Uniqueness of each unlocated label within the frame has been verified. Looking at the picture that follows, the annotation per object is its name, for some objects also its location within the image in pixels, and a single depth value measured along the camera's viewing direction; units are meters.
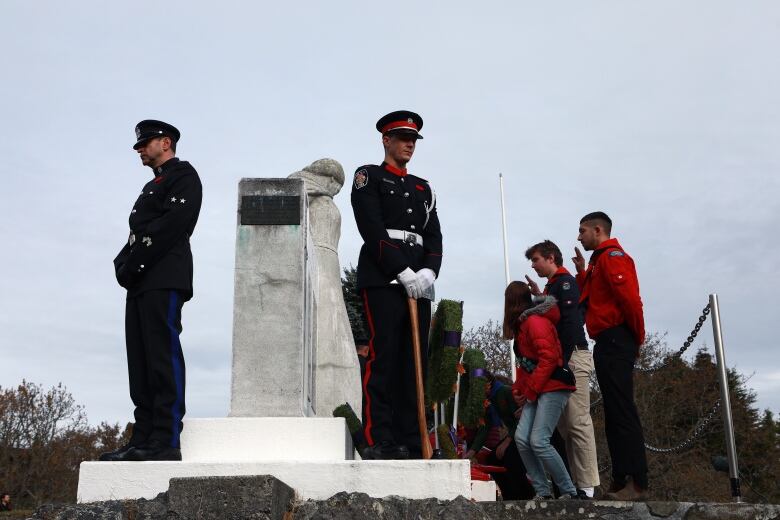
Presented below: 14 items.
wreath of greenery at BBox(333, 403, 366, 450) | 5.27
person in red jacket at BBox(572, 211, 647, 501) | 4.74
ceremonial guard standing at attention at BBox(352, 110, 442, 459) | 4.85
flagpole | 23.17
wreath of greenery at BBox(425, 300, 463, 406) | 6.95
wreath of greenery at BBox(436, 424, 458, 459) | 7.83
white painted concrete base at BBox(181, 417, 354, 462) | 4.85
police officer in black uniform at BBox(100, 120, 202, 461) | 4.64
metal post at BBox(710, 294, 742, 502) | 5.87
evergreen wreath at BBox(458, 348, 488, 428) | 7.14
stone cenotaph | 4.38
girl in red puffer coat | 5.04
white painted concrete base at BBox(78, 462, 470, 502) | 4.32
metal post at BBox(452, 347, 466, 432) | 9.70
